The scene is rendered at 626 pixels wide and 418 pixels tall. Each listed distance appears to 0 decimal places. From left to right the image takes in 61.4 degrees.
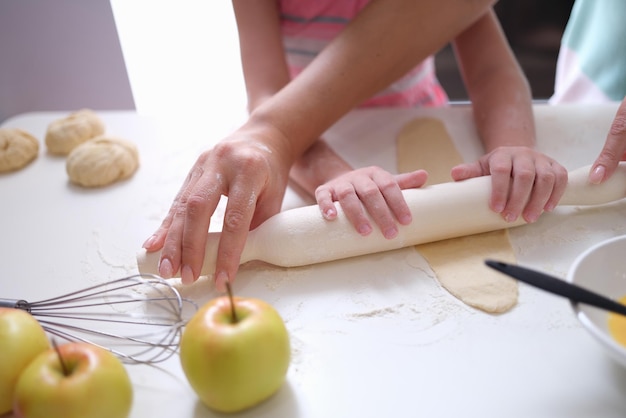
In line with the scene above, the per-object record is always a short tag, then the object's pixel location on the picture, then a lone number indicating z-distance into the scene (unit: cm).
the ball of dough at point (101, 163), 108
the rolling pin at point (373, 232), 80
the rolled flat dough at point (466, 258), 74
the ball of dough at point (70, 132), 121
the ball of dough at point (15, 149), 118
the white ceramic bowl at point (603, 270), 65
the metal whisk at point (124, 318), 71
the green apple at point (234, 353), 56
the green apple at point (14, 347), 60
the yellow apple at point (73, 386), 53
